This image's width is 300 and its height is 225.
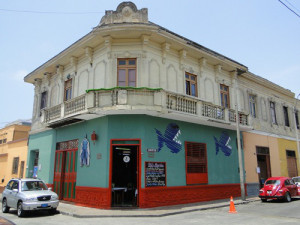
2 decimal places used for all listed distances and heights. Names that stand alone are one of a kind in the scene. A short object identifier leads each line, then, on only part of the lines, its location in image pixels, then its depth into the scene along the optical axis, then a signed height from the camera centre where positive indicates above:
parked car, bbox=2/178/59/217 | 11.29 -1.06
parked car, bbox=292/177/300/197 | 17.62 -0.56
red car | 15.25 -1.03
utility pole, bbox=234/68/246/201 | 15.59 +0.73
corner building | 13.15 +2.86
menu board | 12.97 -0.10
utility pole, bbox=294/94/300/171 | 23.44 +3.76
